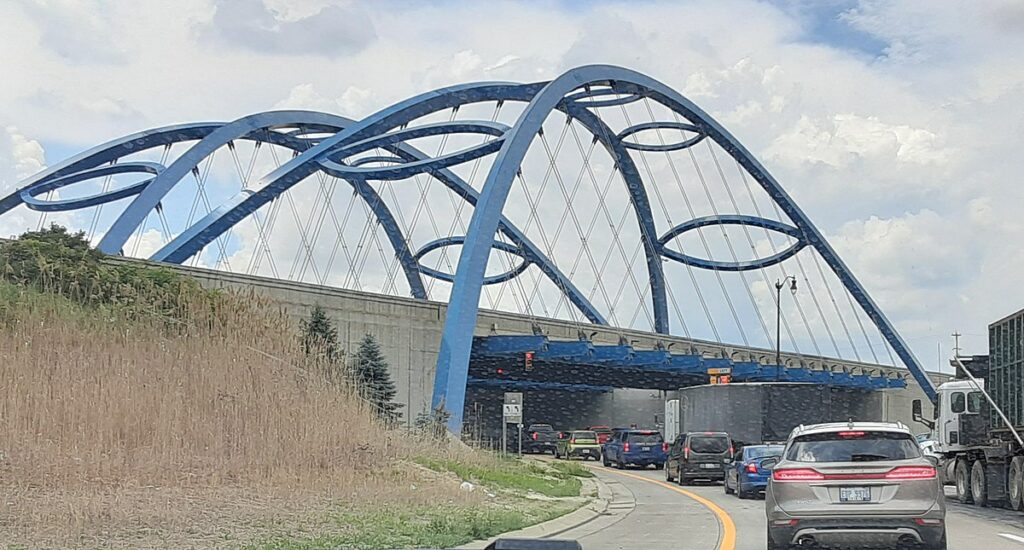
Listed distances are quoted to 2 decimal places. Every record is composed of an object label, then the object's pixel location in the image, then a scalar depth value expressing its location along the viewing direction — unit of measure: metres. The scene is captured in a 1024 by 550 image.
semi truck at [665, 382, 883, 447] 41.50
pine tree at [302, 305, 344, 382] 23.11
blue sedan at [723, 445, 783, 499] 28.34
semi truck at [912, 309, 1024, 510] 23.41
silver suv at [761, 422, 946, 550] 14.11
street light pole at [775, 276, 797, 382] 72.44
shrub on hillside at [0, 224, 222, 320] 23.25
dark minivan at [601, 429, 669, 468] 50.78
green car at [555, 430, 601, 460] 61.22
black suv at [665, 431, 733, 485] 36.06
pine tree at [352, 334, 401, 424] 27.05
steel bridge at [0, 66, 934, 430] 47.00
